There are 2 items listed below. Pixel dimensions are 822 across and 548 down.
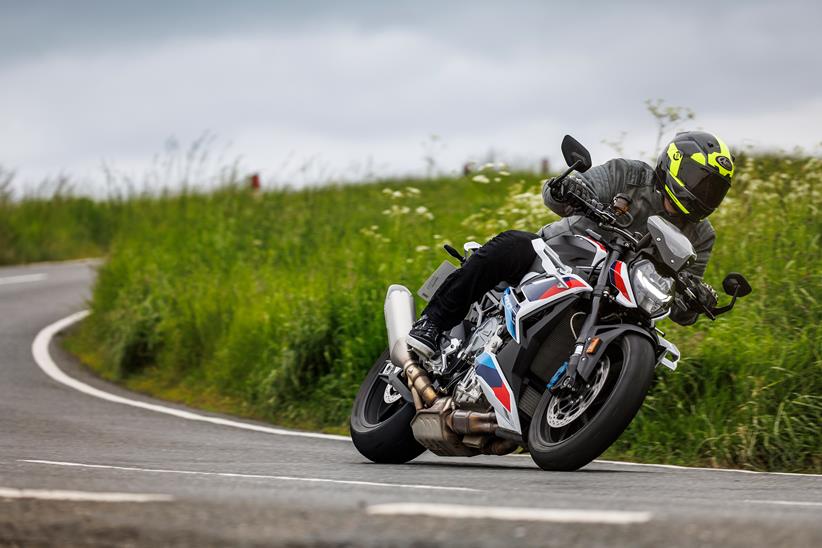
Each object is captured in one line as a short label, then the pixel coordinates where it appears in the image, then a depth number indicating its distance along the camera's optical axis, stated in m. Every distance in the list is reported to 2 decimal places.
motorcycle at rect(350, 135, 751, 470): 11.95
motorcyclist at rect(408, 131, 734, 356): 12.96
